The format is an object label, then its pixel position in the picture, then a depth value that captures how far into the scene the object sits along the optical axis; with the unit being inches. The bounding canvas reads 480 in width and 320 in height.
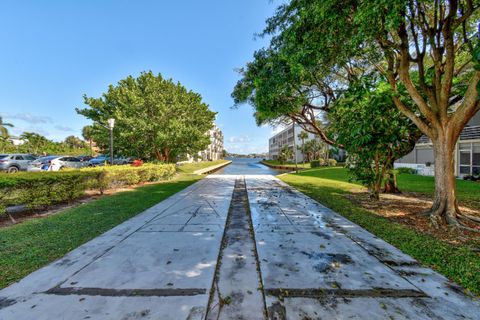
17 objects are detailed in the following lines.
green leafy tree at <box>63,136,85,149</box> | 2659.9
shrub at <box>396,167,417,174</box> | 704.8
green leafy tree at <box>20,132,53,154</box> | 1561.3
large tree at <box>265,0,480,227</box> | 184.9
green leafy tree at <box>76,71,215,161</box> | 662.5
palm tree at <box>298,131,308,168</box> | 1439.5
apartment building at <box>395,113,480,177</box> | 537.6
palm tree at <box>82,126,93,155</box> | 2572.8
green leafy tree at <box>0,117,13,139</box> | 1123.0
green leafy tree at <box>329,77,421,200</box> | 259.6
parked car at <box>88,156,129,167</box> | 881.2
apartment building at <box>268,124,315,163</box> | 2238.9
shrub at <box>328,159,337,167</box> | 1276.6
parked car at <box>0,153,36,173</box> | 609.9
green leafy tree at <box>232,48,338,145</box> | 257.9
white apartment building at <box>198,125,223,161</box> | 2397.9
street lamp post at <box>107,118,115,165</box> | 480.8
